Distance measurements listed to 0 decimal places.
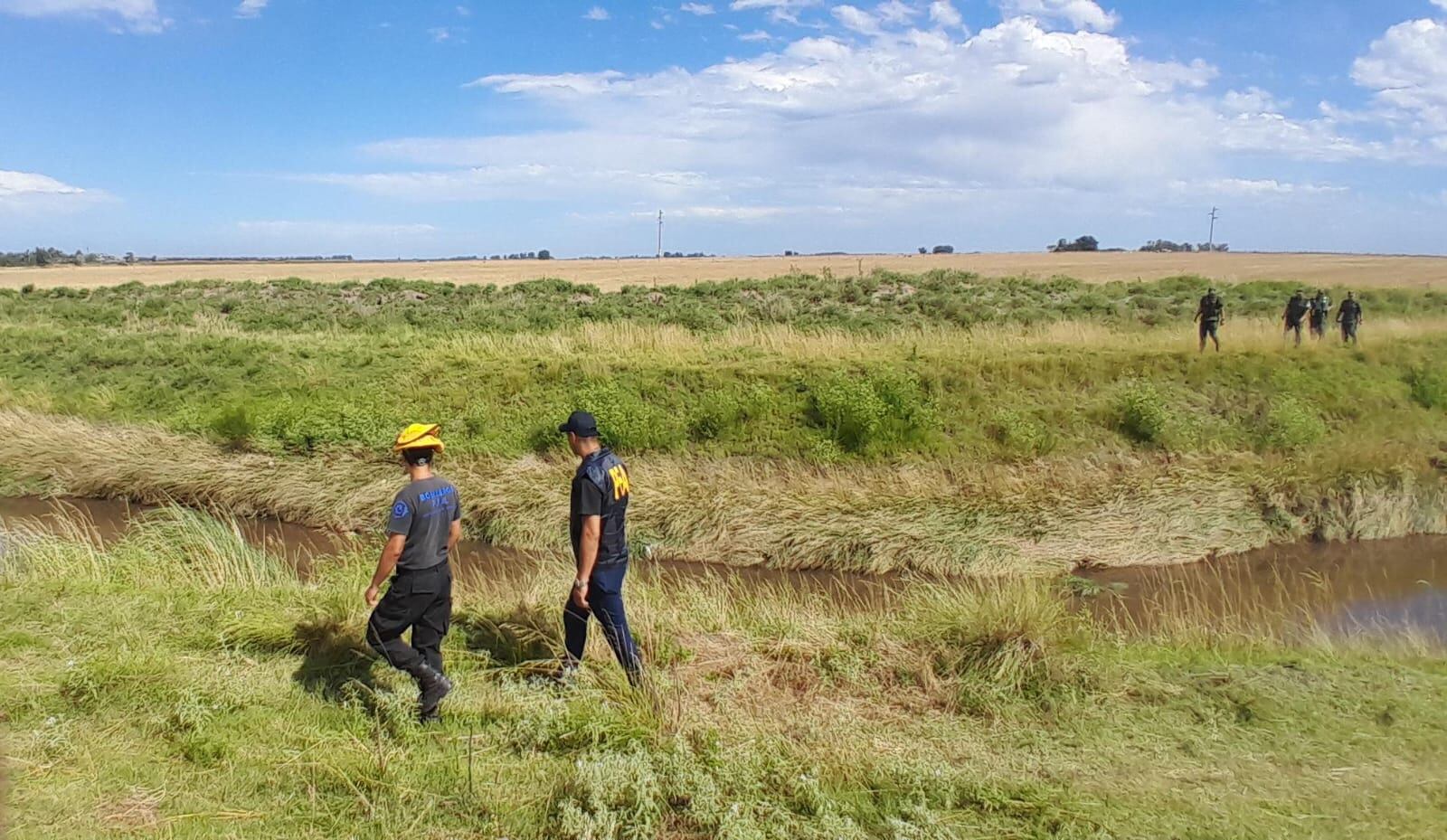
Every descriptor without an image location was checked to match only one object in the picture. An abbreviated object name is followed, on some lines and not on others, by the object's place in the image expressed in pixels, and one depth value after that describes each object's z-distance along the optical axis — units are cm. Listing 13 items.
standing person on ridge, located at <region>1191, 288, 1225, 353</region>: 1733
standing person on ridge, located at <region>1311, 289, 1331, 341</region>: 1920
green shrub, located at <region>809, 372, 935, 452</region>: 1416
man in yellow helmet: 496
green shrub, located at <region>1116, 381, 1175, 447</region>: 1443
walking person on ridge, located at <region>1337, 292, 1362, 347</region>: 1881
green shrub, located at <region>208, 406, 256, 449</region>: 1522
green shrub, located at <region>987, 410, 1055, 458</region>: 1410
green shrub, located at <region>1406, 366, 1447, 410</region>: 1627
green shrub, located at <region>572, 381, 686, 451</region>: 1440
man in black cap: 523
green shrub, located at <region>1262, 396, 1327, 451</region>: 1442
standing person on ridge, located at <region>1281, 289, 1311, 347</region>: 1853
